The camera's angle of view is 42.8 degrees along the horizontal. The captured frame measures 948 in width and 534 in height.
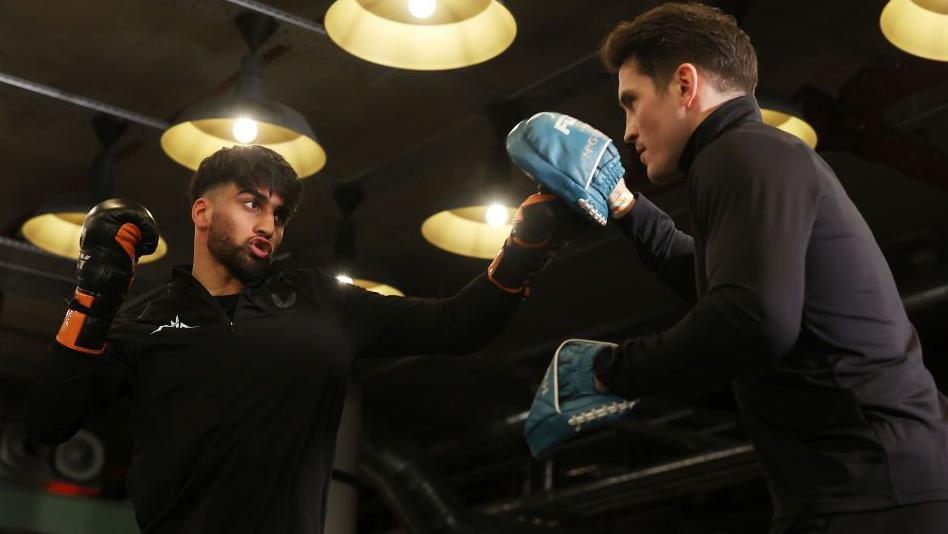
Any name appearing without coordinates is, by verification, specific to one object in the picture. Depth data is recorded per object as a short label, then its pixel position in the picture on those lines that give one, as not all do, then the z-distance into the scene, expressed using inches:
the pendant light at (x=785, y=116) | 170.2
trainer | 69.7
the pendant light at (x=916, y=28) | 153.9
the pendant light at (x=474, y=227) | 206.7
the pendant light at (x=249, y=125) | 175.9
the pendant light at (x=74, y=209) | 214.4
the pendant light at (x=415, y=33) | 158.2
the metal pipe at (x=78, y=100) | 216.2
